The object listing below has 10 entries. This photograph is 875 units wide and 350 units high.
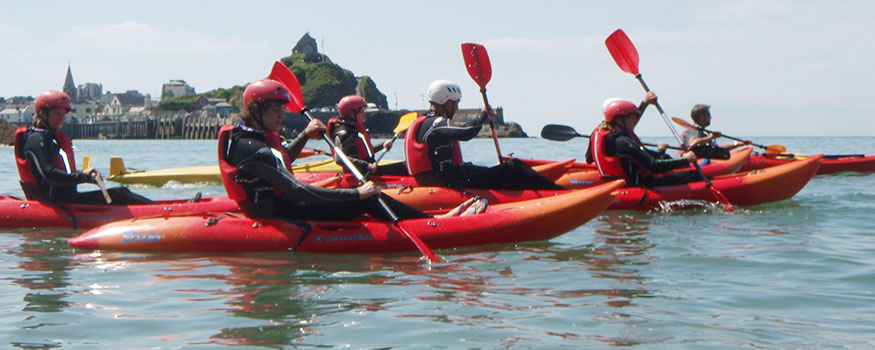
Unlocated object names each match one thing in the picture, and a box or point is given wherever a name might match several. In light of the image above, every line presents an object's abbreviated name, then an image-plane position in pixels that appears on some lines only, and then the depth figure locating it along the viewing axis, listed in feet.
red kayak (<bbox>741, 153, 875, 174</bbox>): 59.62
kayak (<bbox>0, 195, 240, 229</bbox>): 29.48
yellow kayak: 53.78
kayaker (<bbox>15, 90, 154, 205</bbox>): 28.19
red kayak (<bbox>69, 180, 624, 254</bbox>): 23.52
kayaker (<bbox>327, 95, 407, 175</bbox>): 37.65
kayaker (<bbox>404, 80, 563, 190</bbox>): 31.09
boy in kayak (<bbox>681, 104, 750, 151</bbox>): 41.65
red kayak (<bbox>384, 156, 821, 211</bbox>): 32.01
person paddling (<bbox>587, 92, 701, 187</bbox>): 33.42
